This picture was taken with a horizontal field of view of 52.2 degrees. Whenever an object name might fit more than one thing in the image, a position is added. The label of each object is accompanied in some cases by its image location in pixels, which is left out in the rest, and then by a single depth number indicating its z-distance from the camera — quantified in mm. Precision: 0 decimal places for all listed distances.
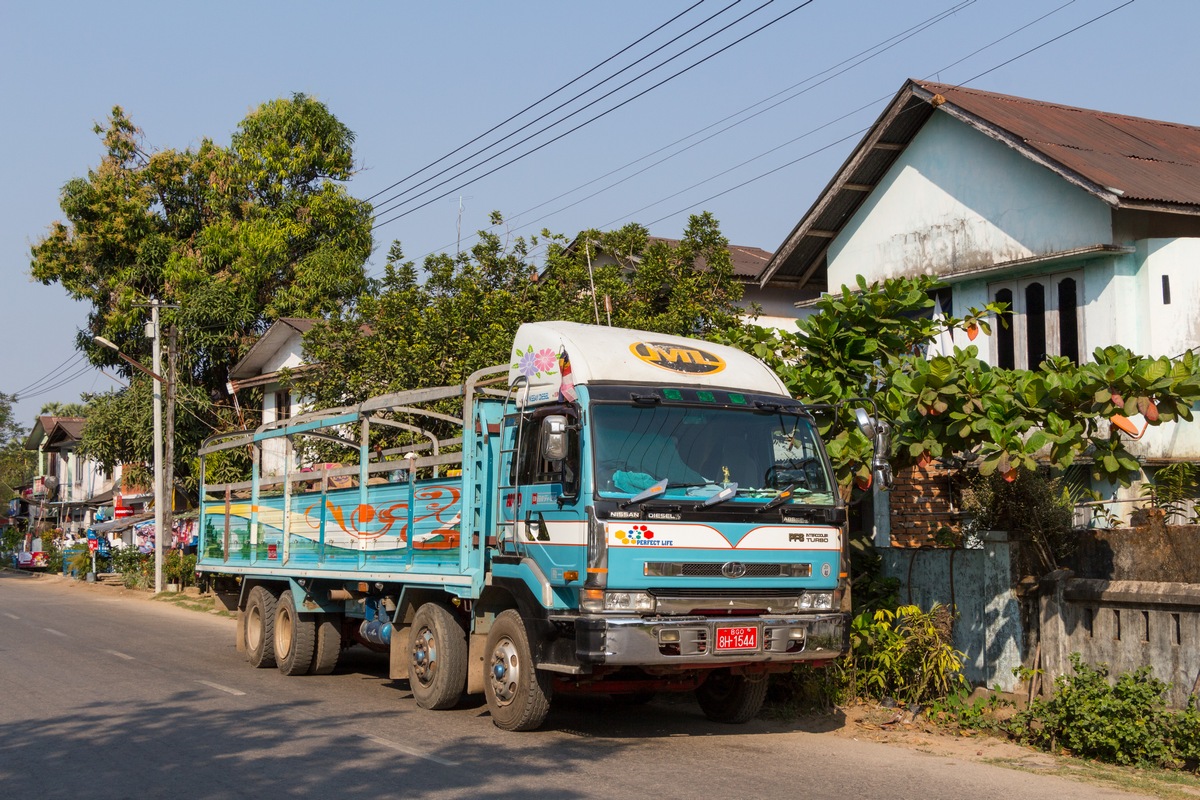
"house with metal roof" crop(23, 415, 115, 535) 61750
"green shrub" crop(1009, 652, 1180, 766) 8805
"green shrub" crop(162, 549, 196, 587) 33781
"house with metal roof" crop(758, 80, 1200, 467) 14828
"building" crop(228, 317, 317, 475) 36344
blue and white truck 8727
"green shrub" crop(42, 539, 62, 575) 50125
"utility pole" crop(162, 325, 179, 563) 32406
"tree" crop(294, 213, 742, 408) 19547
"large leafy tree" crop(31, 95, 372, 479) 39656
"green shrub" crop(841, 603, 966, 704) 10836
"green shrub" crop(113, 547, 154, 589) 36328
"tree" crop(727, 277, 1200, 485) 9398
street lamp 32062
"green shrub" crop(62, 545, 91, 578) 44281
